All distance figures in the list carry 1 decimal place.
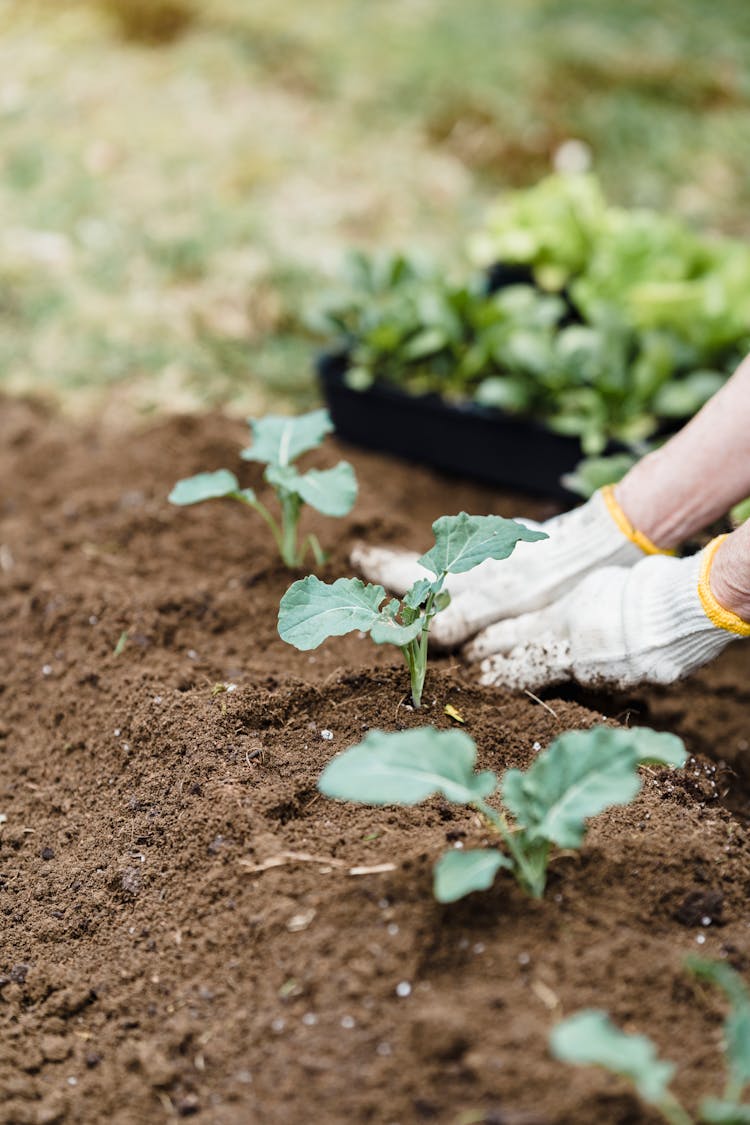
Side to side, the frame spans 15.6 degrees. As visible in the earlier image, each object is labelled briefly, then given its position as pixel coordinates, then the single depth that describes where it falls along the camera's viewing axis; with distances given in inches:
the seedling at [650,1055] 55.0
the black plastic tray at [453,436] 81.5
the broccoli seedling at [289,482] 69.2
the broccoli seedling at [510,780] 58.2
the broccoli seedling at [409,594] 63.7
